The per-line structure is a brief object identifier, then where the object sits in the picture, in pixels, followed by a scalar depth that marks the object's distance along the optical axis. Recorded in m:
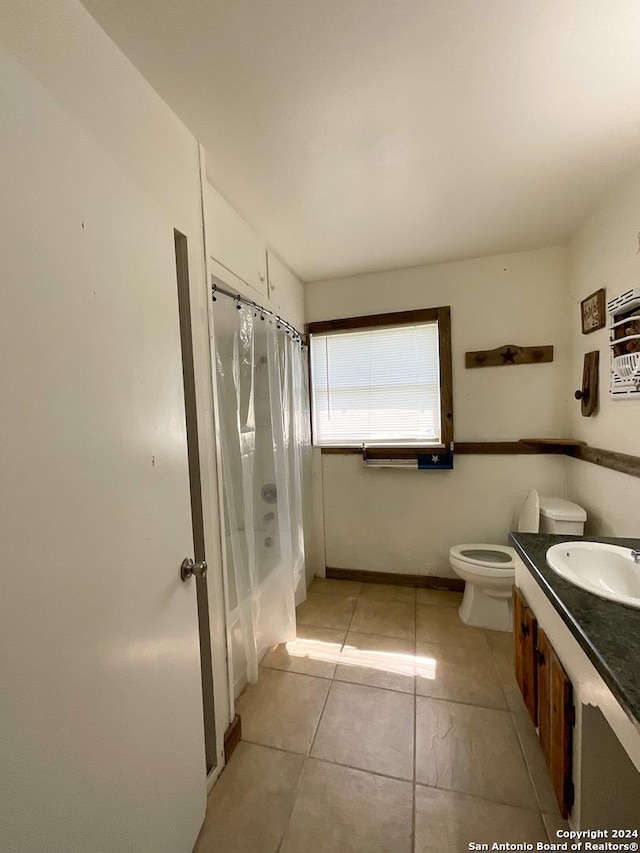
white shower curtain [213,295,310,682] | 1.53
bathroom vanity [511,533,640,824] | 0.75
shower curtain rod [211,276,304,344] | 1.43
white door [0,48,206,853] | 0.53
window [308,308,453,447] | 2.47
